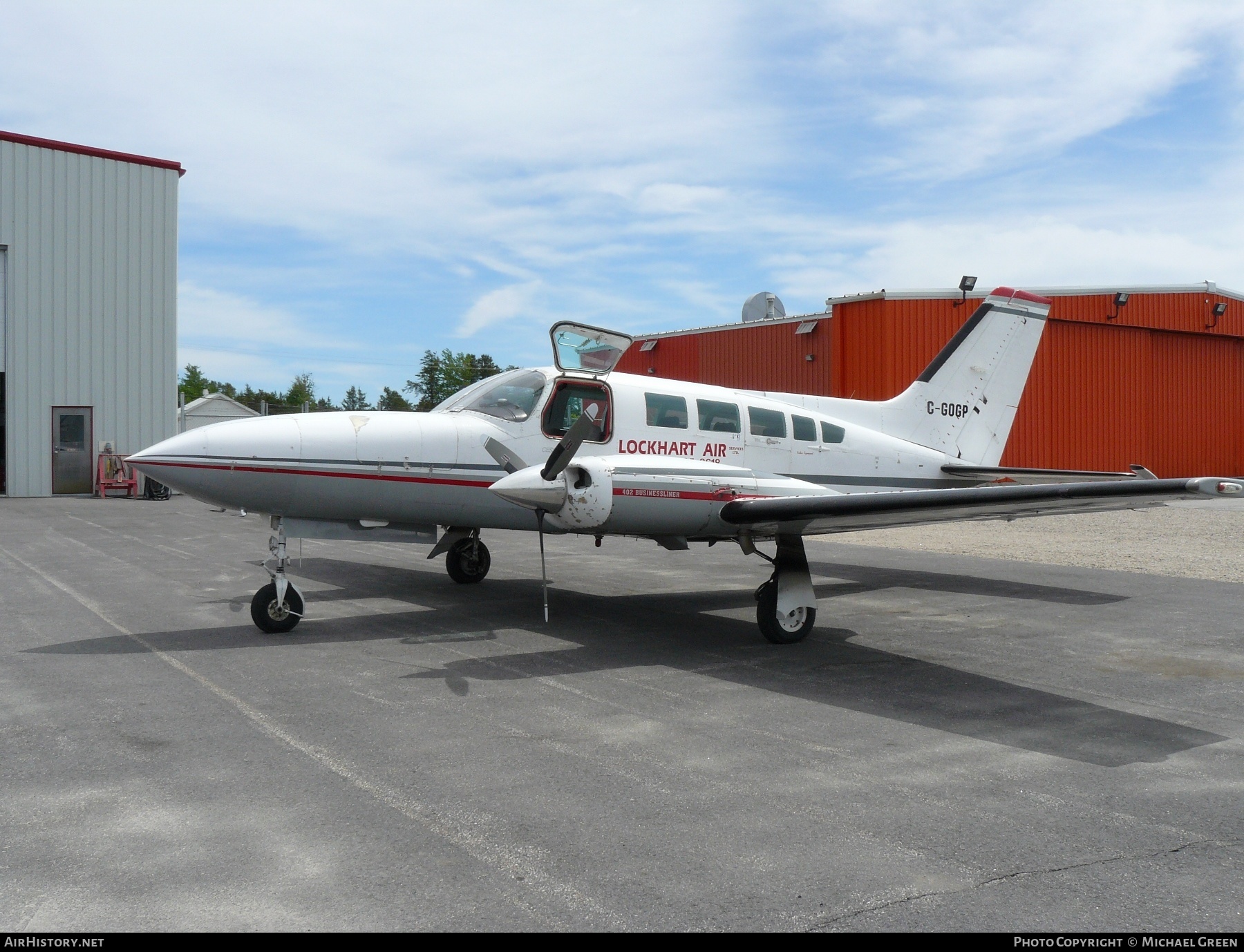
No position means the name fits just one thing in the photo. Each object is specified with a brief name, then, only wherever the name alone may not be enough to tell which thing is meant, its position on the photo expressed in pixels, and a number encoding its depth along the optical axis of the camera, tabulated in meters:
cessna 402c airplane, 8.28
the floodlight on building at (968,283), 26.52
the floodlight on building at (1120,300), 30.41
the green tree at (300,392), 113.82
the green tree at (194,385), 117.44
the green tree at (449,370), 70.38
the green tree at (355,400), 114.38
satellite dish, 31.66
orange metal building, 26.88
